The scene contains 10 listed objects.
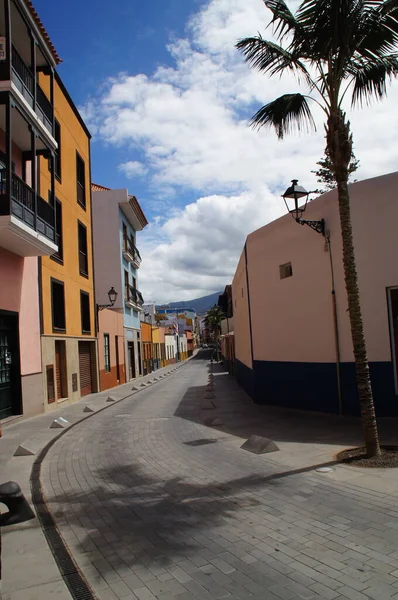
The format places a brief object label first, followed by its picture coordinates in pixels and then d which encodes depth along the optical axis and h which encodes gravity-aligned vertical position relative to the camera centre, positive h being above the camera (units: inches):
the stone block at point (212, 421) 432.8 -81.1
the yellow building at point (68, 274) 617.6 +106.3
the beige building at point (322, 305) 377.4 +23.2
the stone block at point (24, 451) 343.0 -77.5
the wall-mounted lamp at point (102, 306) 890.1 +69.9
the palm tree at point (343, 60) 266.2 +168.7
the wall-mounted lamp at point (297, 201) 387.2 +110.7
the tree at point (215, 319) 2920.8 +109.0
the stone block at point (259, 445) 307.4 -75.9
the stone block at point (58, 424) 464.4 -80.1
